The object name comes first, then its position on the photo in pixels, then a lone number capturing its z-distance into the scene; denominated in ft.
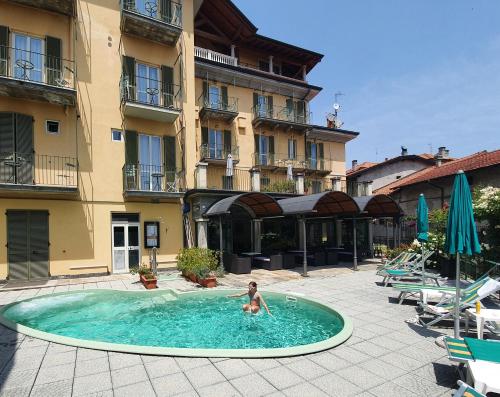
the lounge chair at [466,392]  11.02
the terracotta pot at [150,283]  38.29
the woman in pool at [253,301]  29.45
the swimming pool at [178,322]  20.92
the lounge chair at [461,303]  20.88
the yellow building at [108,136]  44.16
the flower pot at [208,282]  38.41
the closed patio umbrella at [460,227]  18.49
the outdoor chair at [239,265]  47.88
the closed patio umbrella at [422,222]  34.40
